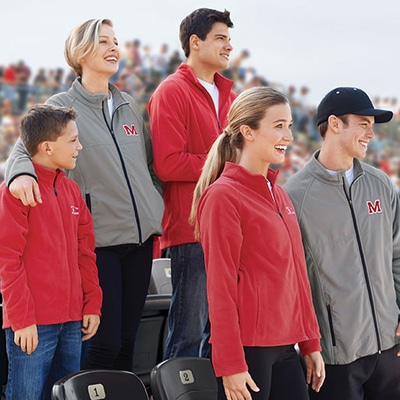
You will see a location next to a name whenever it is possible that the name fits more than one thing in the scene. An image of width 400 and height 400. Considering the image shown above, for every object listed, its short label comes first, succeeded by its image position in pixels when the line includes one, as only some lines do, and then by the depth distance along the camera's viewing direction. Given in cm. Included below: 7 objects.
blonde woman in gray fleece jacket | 648
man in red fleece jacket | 688
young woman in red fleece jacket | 486
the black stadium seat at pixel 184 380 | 589
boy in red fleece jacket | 562
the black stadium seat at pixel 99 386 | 533
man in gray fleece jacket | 583
